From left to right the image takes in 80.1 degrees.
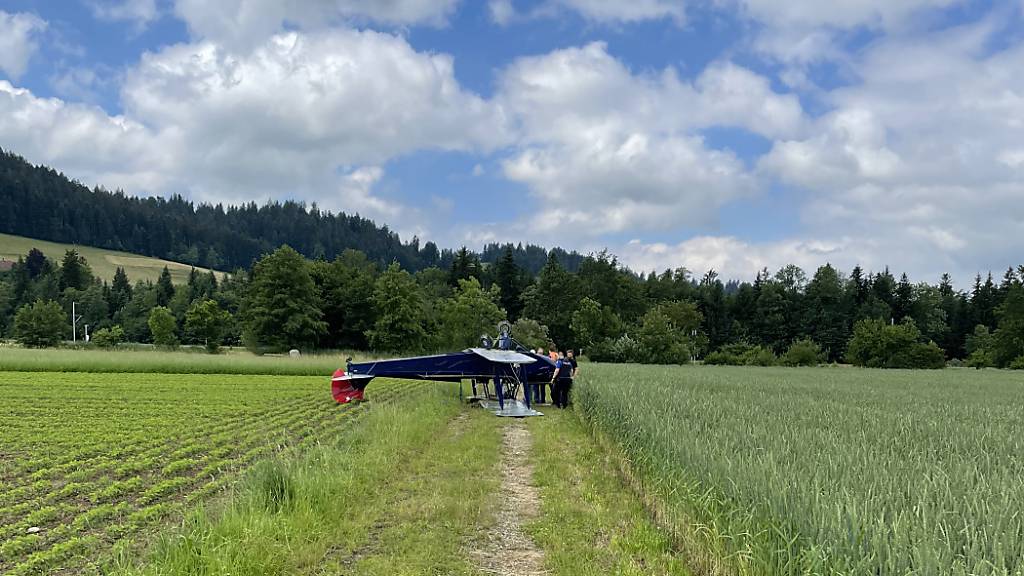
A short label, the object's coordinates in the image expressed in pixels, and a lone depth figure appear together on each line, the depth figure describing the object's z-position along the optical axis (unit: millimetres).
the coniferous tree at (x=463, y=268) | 102125
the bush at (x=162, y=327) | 81750
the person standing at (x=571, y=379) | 17859
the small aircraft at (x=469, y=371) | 16750
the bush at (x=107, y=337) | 70594
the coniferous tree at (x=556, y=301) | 82250
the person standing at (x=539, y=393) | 19300
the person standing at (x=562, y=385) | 17328
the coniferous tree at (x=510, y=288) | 97562
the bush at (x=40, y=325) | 70438
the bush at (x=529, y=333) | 62084
